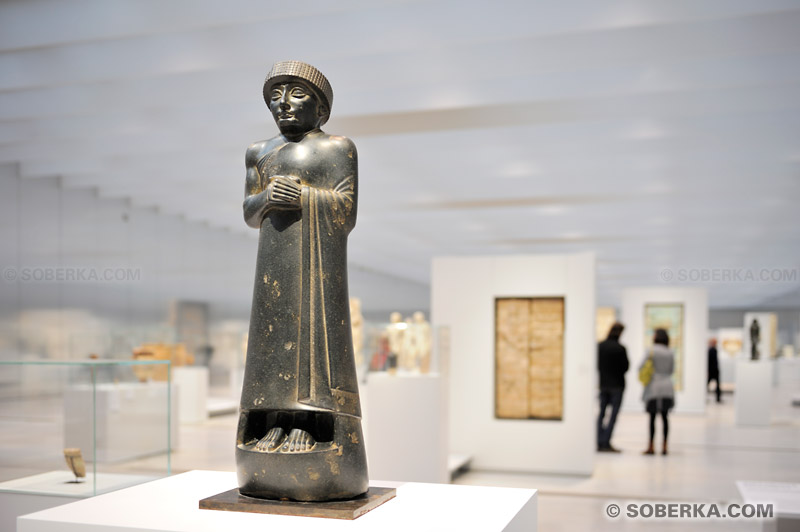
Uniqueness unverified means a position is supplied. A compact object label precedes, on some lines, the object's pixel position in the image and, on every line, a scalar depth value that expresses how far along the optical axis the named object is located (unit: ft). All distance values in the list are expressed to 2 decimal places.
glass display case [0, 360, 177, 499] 13.29
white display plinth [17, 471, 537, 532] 8.74
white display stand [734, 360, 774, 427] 50.72
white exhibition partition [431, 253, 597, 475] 31.83
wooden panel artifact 32.32
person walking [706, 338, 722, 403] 65.31
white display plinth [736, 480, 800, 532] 13.29
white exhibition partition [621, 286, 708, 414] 59.06
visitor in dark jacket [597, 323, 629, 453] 36.32
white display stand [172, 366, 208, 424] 48.03
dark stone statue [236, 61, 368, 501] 9.54
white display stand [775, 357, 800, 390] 69.10
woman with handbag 33.58
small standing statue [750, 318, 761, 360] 55.83
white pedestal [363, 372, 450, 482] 25.26
